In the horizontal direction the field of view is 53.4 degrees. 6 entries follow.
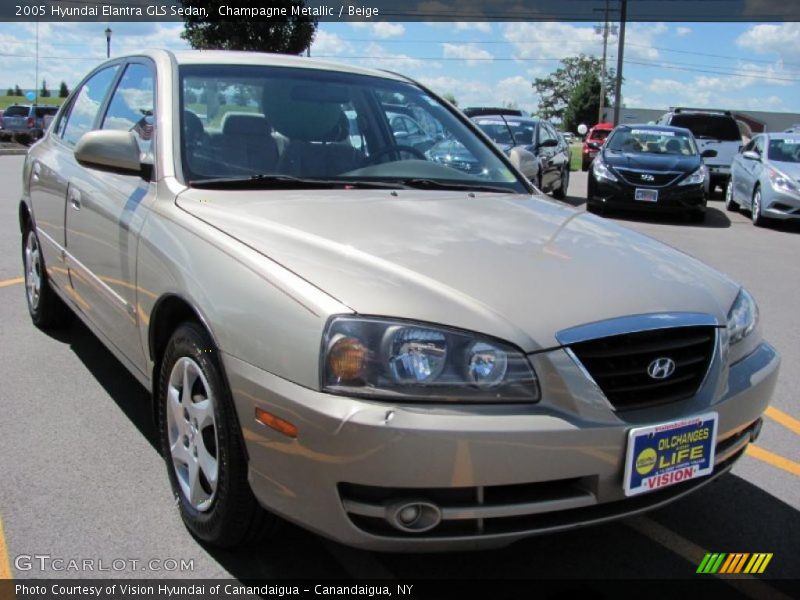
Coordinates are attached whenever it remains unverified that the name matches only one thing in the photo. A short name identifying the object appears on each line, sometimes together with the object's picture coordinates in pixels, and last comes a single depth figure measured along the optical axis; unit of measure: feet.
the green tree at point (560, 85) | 397.60
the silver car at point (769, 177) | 38.70
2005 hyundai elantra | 6.80
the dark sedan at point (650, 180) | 39.81
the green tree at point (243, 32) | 120.57
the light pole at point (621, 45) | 138.38
